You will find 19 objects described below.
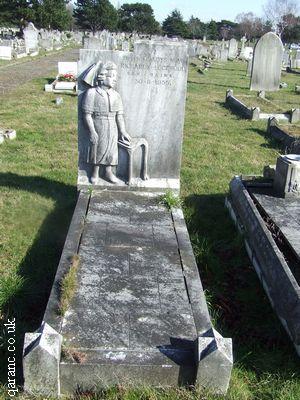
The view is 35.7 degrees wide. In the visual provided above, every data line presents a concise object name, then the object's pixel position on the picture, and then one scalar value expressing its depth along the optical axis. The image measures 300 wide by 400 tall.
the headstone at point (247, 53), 36.75
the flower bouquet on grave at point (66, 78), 16.70
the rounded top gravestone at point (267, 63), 17.06
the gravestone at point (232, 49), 35.91
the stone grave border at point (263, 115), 12.77
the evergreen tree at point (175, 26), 83.75
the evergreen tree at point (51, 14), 50.91
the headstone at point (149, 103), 5.85
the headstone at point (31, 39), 31.48
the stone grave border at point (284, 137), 9.05
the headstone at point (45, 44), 35.69
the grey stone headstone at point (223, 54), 33.25
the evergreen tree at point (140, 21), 86.06
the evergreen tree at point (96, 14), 73.69
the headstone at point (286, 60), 31.01
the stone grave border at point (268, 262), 3.89
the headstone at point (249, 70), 24.59
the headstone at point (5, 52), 25.36
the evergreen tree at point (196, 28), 90.68
